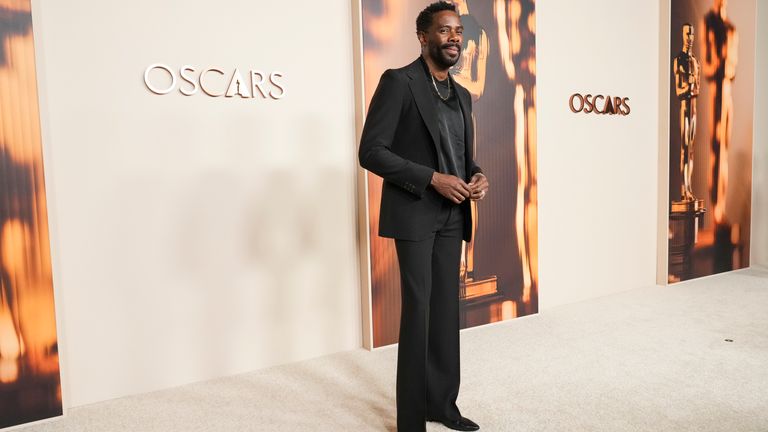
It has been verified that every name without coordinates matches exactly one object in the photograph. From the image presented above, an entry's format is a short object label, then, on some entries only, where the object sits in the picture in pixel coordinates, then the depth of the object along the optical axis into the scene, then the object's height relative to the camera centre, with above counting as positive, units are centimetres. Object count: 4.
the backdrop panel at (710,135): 487 +15
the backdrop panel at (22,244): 235 -32
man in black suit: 208 -6
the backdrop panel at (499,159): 364 -2
